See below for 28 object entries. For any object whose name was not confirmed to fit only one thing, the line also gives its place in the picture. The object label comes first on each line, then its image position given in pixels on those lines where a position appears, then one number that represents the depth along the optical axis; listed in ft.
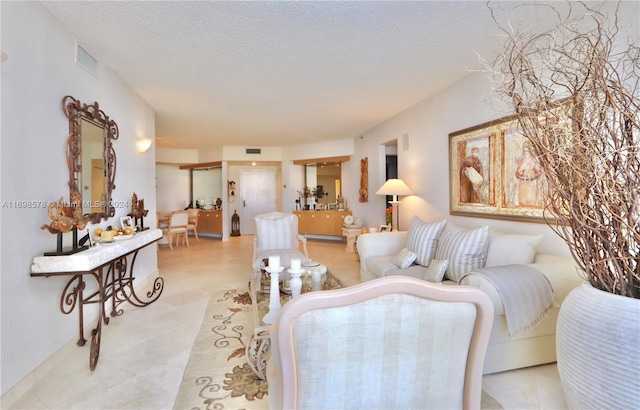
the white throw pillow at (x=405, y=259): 9.78
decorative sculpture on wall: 21.70
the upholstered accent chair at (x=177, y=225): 22.85
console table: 6.60
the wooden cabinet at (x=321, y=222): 25.35
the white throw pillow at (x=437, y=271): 8.37
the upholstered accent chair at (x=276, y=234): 13.64
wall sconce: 13.07
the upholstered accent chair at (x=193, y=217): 26.22
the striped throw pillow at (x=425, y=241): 9.85
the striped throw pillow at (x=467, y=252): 8.21
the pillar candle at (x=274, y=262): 7.04
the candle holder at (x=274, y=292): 6.82
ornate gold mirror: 8.14
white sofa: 6.36
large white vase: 3.79
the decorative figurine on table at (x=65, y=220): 6.62
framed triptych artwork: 9.10
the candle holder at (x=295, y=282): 7.00
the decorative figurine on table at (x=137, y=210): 11.87
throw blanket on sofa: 5.98
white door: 30.25
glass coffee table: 6.24
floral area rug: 5.77
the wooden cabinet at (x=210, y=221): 28.55
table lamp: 15.15
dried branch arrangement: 3.96
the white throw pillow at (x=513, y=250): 7.73
